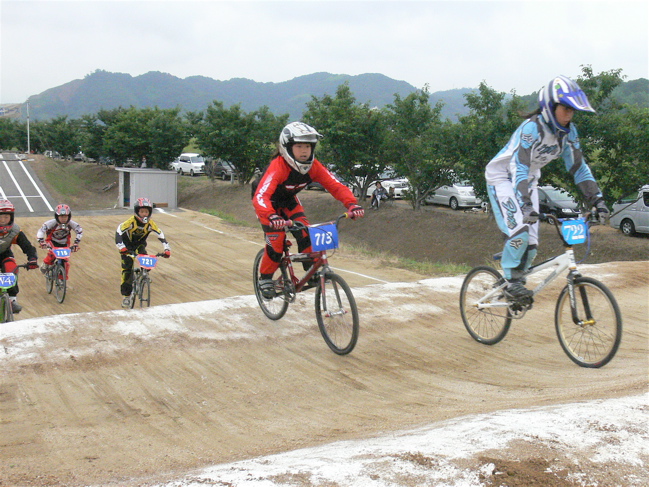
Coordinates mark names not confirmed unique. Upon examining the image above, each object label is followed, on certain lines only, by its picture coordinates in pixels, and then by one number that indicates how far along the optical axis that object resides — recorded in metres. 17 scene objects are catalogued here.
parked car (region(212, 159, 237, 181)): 47.50
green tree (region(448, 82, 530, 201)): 23.22
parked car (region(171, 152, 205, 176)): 52.12
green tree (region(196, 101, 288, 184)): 39.66
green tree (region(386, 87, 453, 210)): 28.53
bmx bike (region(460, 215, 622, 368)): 4.79
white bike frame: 5.03
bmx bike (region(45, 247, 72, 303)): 11.68
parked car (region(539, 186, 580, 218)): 24.06
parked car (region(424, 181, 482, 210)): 31.84
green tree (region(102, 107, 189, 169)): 45.94
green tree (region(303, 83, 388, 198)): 31.17
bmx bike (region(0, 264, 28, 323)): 7.57
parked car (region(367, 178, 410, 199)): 37.50
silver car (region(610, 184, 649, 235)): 21.53
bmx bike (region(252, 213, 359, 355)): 5.45
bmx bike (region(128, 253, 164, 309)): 10.05
